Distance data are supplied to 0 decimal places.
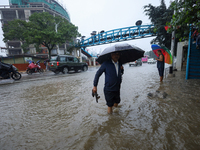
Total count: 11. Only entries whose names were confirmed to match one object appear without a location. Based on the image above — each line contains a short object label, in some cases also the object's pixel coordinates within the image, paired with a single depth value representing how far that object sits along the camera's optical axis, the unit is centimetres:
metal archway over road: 1877
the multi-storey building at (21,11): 3801
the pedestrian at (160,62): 477
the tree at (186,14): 277
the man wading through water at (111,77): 207
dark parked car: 987
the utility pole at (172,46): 654
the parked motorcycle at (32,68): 1169
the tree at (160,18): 1069
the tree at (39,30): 1734
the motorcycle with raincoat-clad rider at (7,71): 699
